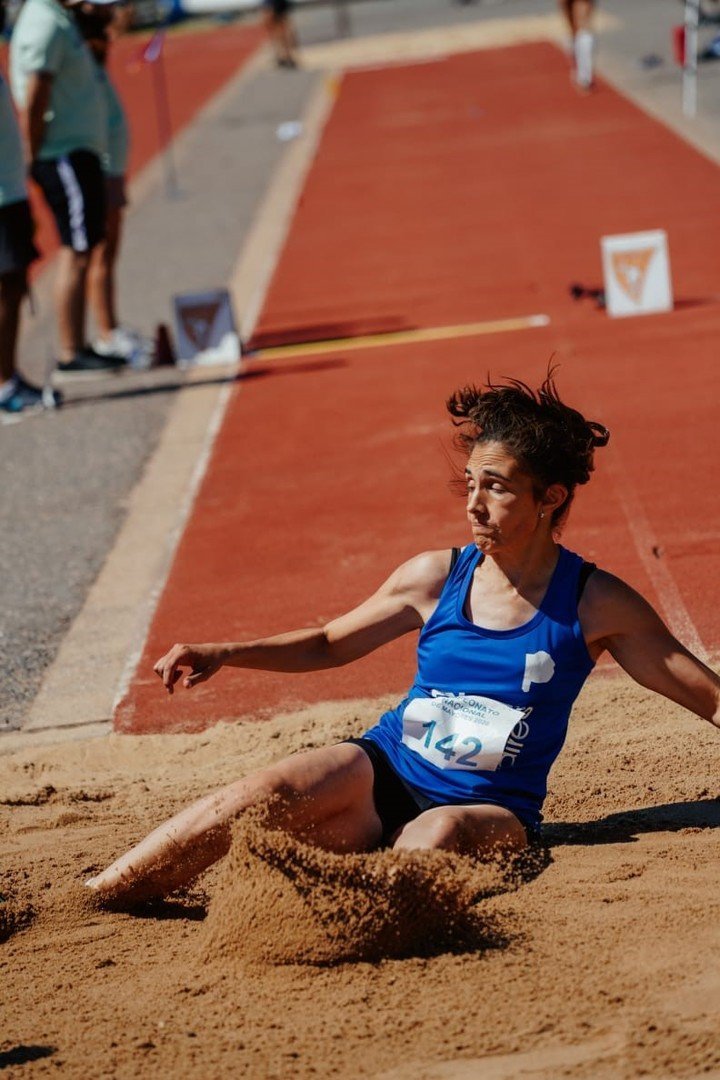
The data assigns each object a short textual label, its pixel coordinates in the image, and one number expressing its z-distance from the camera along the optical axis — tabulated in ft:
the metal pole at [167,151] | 67.42
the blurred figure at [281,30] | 104.48
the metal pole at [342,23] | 129.18
